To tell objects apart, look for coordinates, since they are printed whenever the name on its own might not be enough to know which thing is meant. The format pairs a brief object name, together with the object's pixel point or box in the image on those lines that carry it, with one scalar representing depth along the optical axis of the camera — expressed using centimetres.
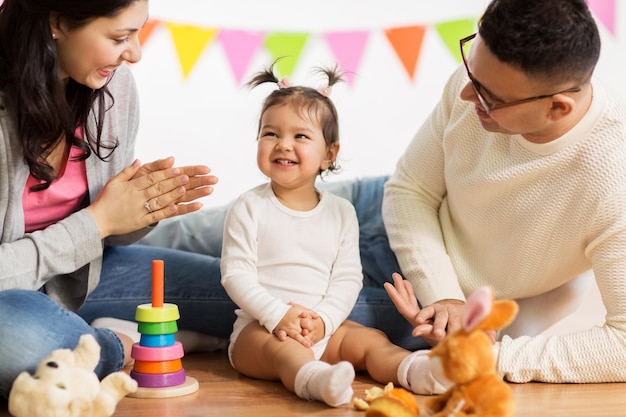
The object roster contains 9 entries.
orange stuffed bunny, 174
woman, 198
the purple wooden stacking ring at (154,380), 204
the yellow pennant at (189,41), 358
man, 198
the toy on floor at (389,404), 182
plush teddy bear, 181
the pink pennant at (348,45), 371
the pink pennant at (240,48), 364
